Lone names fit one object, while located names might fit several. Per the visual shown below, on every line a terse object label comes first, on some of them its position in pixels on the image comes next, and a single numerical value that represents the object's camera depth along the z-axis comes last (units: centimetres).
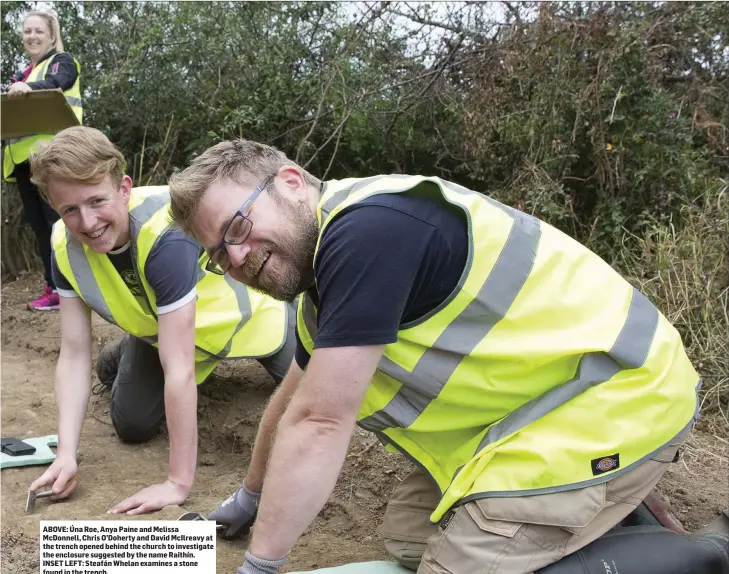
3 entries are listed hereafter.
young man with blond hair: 260
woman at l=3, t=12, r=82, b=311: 482
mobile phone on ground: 327
